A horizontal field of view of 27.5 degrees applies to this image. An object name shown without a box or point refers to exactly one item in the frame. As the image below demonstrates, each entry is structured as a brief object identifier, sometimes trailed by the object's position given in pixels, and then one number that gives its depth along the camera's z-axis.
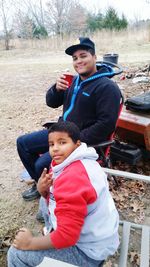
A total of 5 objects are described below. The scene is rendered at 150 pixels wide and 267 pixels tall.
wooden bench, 3.21
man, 2.57
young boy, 1.54
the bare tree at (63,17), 29.59
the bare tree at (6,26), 19.89
